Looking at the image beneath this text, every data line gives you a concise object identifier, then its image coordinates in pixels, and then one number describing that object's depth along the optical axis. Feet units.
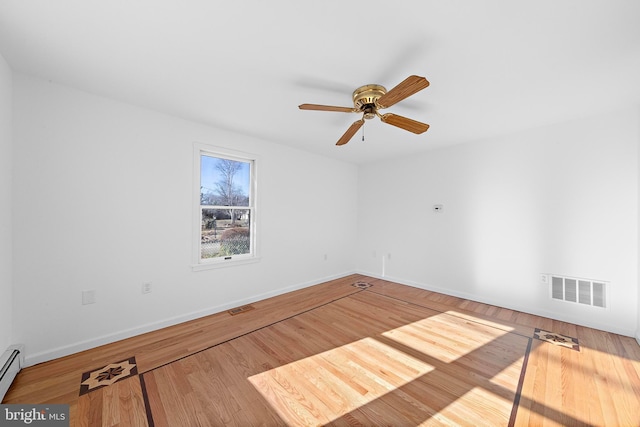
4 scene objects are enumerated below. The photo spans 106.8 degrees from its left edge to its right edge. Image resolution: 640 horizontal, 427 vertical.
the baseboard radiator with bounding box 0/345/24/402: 5.43
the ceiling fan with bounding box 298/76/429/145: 5.92
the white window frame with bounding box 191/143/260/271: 9.86
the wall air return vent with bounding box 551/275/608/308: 9.04
